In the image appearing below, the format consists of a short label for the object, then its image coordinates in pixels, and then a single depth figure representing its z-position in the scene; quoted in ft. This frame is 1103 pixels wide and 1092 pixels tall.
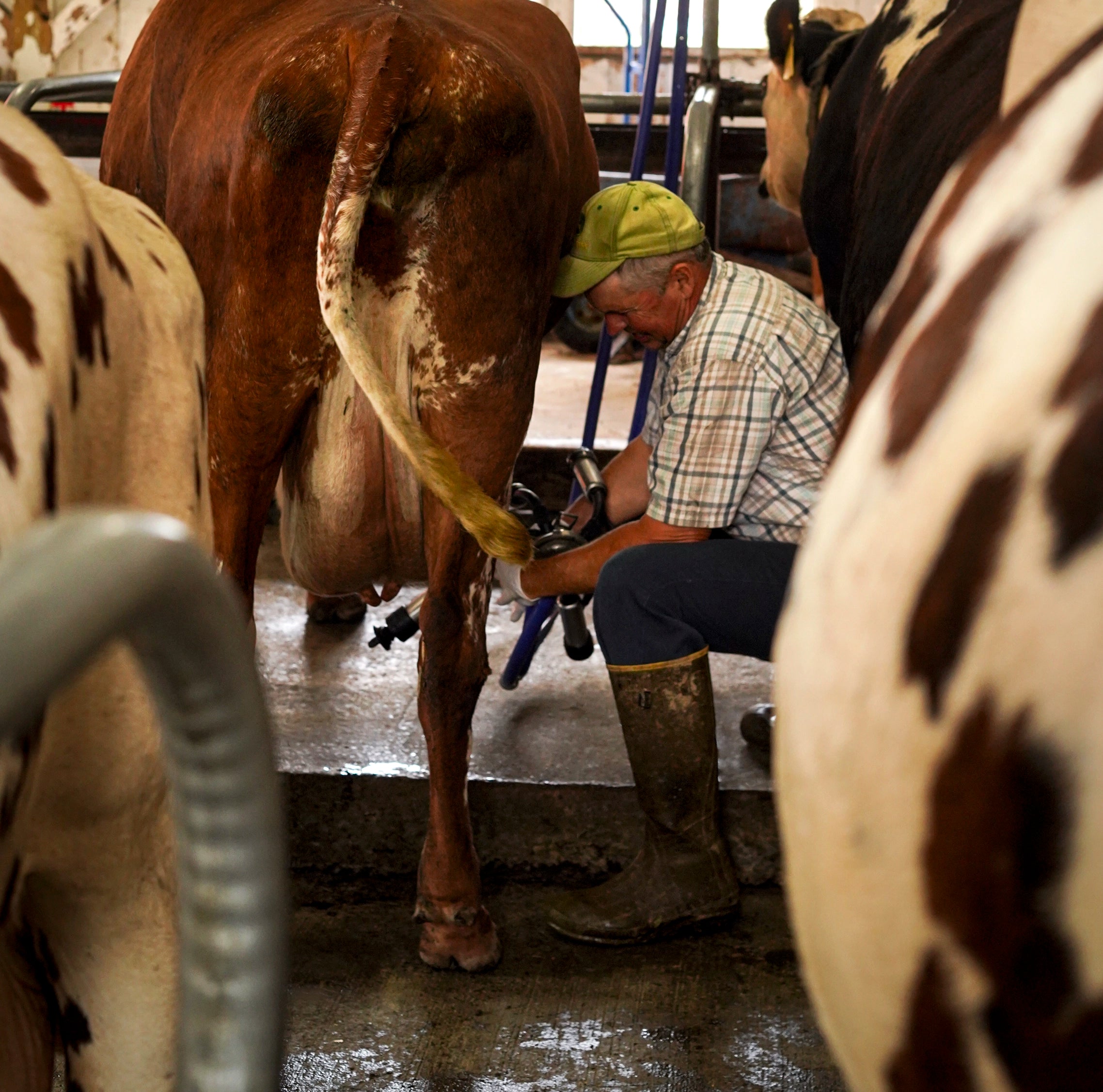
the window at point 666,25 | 41.16
